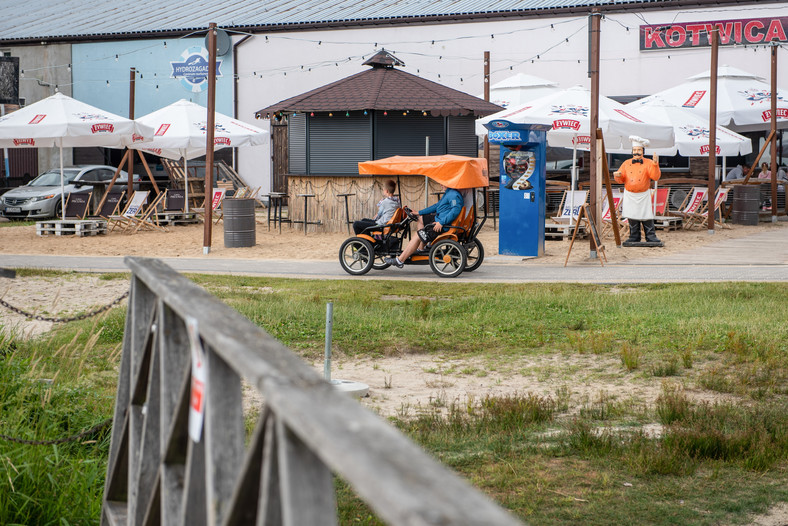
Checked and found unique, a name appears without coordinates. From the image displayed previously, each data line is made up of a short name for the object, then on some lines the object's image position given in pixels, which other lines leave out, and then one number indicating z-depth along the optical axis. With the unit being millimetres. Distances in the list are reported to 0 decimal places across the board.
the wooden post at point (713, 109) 19672
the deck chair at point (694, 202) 21500
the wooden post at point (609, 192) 16469
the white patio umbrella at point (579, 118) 18391
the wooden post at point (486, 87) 25011
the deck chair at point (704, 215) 21442
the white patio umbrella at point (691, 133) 21562
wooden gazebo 21297
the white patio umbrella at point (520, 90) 25969
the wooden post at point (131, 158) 22984
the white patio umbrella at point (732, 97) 24188
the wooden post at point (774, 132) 22859
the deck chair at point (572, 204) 19828
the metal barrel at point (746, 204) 22750
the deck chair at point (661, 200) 20875
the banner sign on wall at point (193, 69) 32719
